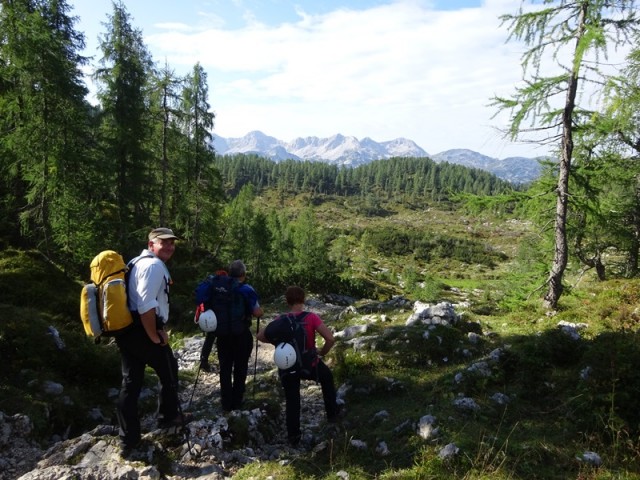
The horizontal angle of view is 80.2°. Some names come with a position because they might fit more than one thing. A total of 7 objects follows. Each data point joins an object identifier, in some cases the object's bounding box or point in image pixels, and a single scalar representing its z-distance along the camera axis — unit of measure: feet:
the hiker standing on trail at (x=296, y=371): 18.98
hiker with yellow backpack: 15.79
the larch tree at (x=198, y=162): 89.40
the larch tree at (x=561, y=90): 32.71
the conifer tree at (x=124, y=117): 73.87
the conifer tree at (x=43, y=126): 50.83
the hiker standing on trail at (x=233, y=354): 21.59
